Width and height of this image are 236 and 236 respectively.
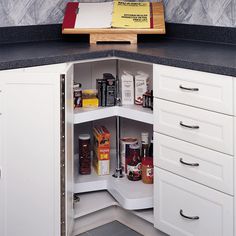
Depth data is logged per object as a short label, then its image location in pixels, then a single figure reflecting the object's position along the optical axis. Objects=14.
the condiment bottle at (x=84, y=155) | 2.81
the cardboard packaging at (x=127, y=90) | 2.72
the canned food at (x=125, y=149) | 2.82
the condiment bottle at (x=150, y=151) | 2.82
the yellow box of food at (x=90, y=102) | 2.71
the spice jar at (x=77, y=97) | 2.69
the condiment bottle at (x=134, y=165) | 2.73
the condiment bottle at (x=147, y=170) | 2.64
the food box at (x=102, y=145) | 2.76
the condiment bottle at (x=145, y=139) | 2.78
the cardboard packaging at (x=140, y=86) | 2.70
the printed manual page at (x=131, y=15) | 2.80
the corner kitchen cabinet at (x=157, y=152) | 2.06
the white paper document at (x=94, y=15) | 2.81
